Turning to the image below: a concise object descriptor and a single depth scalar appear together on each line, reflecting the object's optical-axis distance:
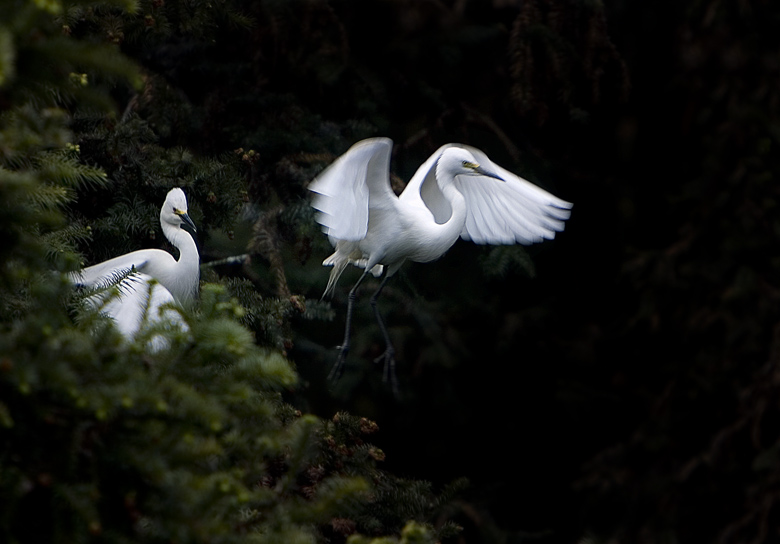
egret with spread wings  26.66
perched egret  26.35
